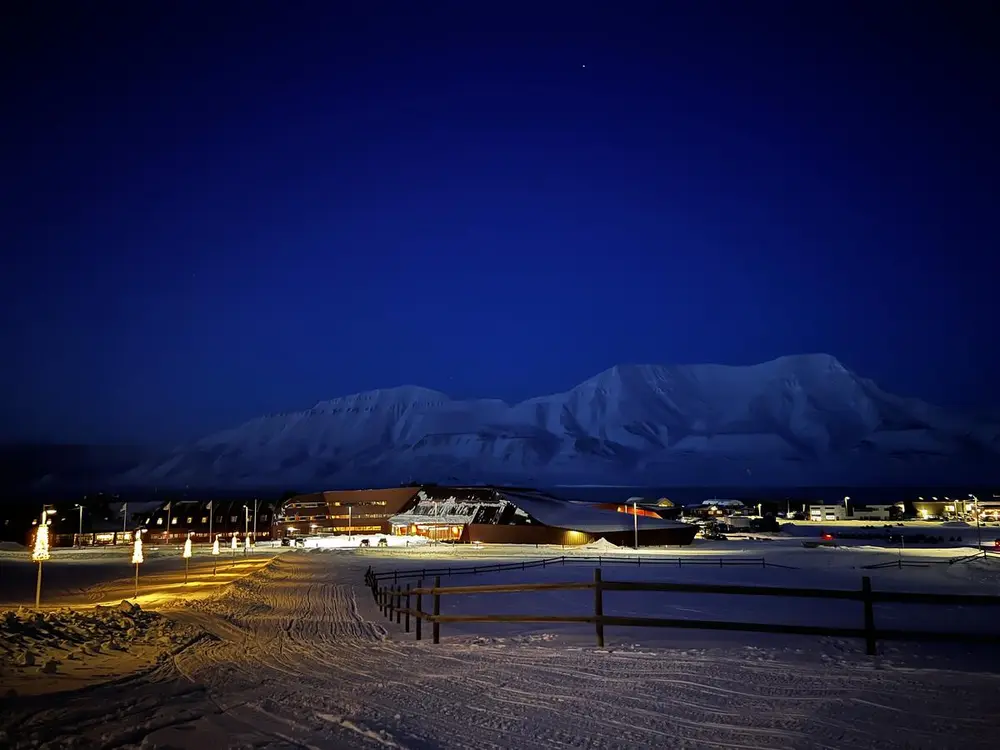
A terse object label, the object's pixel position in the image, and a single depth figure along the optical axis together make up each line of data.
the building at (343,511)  103.94
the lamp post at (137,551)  30.55
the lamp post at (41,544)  24.23
